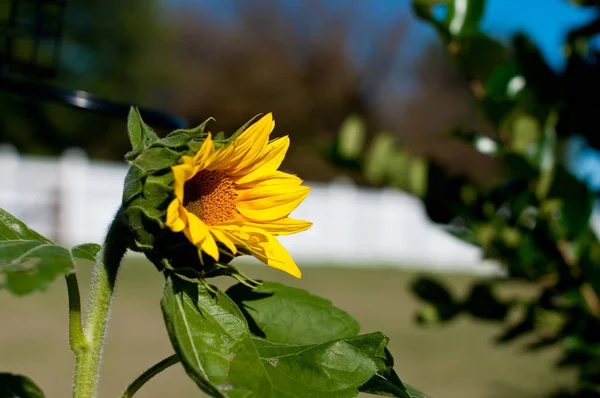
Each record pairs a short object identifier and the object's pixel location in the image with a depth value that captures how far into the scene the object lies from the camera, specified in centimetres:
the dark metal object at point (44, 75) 110
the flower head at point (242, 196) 58
